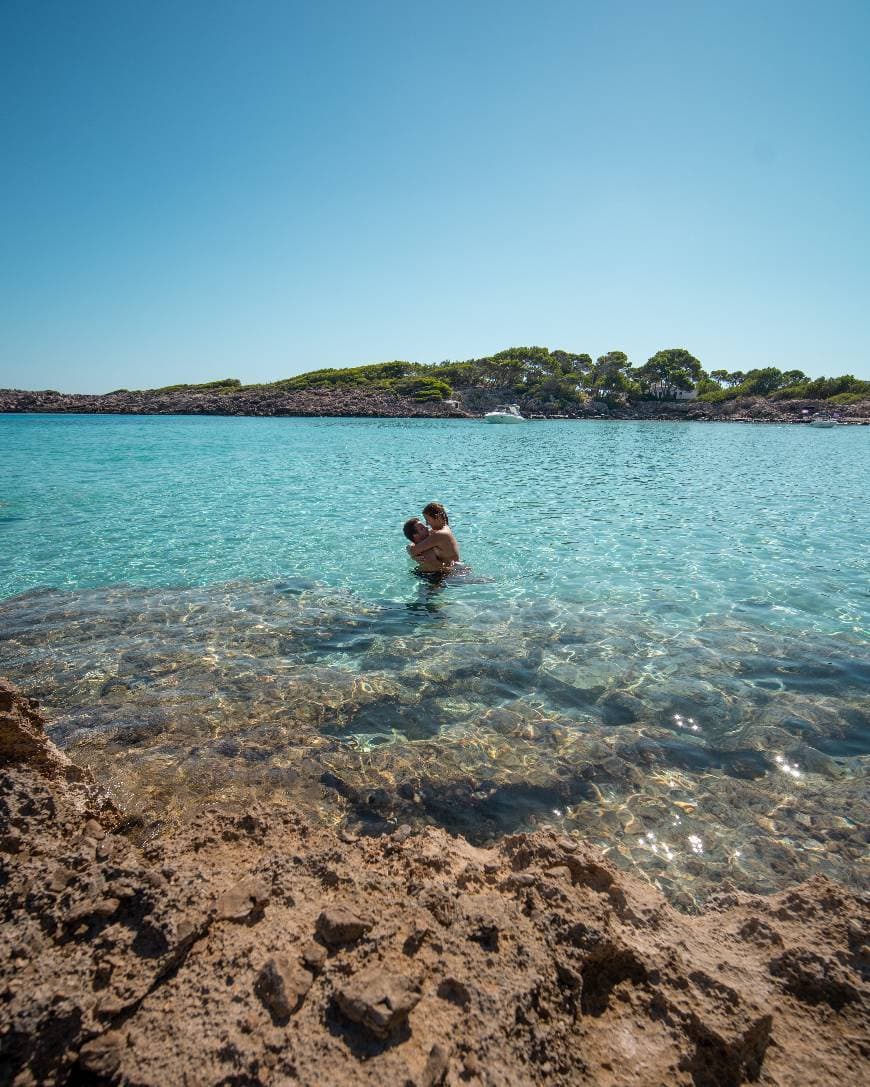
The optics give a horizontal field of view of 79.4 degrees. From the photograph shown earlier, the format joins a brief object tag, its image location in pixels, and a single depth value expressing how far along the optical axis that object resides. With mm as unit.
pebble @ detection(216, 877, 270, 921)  2395
